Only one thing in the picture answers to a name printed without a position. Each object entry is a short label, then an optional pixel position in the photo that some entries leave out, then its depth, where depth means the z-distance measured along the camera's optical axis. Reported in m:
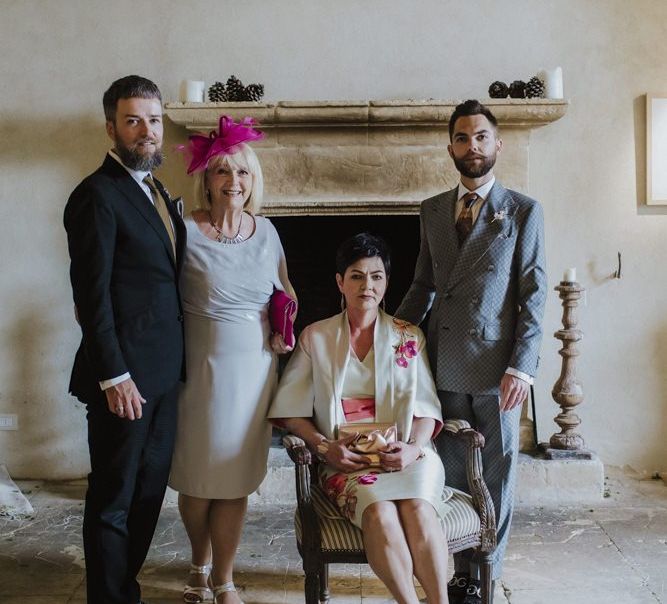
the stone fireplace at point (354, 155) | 3.46
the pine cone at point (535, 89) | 3.43
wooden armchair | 2.18
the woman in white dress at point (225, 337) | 2.37
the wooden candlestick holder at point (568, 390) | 3.46
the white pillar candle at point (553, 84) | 3.42
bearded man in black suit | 2.15
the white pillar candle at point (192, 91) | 3.45
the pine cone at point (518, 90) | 3.45
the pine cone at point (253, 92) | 3.46
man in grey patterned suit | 2.36
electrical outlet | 3.77
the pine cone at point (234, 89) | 3.47
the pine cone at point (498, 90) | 3.44
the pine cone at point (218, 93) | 3.49
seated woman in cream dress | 2.21
